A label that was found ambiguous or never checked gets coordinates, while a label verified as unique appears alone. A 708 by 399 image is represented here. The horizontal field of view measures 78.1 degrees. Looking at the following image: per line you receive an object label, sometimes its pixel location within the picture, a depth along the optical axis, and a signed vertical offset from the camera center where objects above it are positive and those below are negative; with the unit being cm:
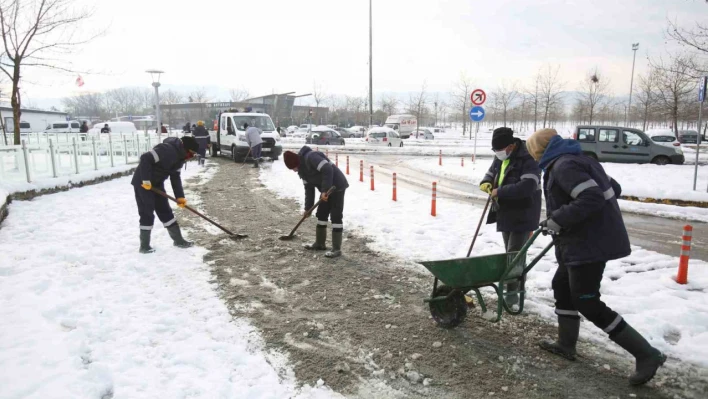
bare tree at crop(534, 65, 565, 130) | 3889 +315
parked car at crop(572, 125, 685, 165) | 1661 -65
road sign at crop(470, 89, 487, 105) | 1549 +119
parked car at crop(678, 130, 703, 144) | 3372 -52
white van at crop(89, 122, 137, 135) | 3484 +49
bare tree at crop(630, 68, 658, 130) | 3255 +292
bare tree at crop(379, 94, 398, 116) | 6322 +393
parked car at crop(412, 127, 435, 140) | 4400 -39
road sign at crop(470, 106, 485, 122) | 1597 +65
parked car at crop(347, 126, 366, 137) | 4668 +6
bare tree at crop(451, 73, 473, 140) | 4443 +331
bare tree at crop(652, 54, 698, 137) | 2447 +204
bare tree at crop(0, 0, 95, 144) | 1217 +254
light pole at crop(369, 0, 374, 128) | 3310 +481
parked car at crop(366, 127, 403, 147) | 2955 -44
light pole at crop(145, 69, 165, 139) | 2058 +230
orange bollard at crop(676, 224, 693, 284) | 512 -150
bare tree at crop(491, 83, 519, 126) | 4836 +374
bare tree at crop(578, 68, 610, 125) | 3897 +322
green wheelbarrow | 357 -120
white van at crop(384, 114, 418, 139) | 4262 +72
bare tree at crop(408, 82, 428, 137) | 4918 +342
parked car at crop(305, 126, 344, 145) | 3188 -45
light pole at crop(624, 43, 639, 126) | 3883 +716
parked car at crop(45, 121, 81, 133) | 3895 +69
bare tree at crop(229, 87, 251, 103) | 7049 +600
